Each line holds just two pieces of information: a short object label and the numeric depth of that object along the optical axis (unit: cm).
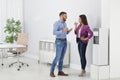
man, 691
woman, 712
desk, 772
